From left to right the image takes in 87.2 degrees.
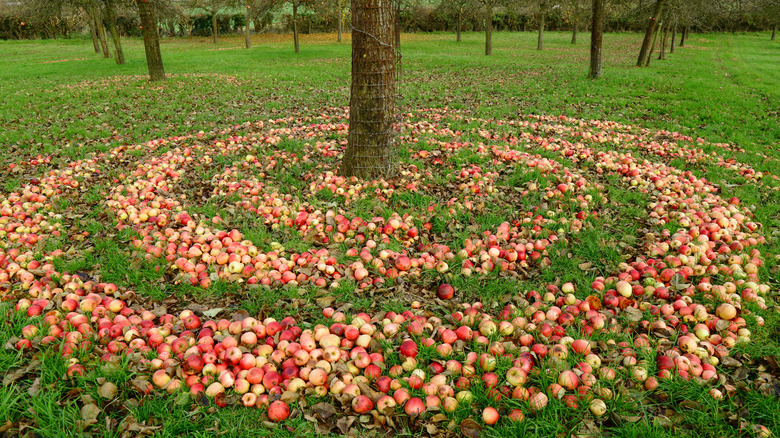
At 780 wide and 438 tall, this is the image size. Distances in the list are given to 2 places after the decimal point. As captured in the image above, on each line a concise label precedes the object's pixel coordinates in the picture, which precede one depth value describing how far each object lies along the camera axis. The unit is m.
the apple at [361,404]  2.58
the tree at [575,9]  30.78
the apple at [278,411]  2.54
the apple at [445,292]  3.72
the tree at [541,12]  32.82
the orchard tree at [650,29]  18.44
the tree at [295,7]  28.36
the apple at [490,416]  2.49
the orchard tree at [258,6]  31.42
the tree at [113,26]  20.22
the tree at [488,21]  28.50
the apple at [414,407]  2.54
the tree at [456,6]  32.31
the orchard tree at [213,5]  34.16
